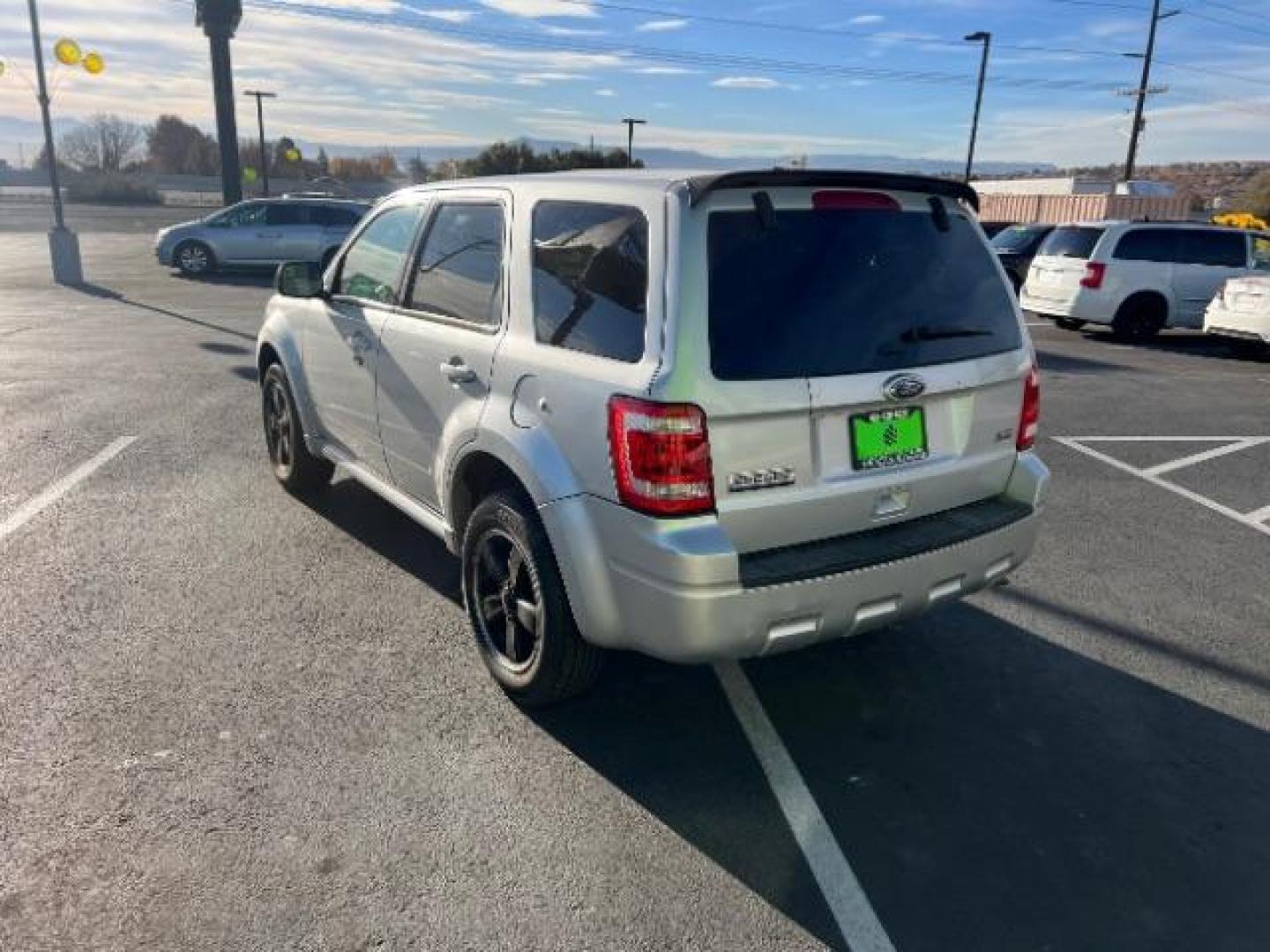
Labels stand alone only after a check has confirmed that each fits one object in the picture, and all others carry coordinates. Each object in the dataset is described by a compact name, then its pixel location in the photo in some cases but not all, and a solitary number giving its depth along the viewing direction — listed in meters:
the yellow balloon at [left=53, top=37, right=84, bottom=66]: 15.65
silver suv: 2.74
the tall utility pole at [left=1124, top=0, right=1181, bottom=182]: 35.84
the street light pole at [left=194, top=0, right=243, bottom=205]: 24.69
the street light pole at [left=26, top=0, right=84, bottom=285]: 17.53
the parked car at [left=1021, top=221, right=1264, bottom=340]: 13.75
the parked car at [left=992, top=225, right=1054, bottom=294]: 18.73
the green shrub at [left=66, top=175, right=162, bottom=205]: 57.25
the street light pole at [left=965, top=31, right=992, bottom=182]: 39.66
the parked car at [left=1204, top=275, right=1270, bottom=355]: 11.95
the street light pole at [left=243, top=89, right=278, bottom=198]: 46.58
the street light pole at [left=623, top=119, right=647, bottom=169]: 51.03
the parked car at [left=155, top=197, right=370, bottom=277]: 19.42
